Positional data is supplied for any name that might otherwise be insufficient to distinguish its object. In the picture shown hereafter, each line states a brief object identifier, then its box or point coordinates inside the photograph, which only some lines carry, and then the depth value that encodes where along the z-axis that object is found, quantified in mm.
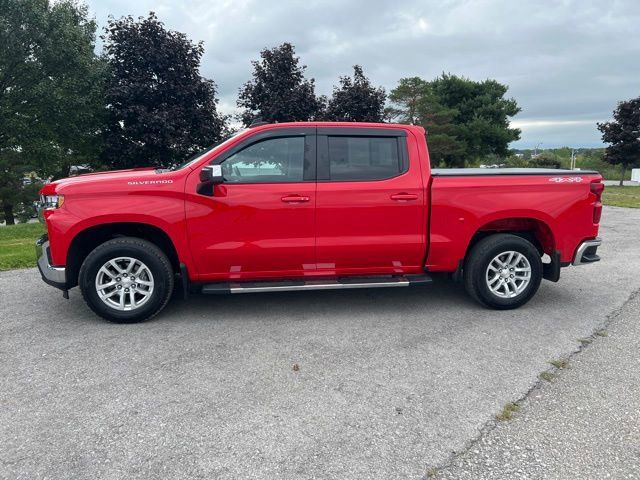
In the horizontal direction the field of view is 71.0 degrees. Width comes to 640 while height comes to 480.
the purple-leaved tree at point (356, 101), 15953
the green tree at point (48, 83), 13805
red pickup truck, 4238
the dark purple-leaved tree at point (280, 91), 14766
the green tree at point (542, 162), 39672
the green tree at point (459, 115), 32906
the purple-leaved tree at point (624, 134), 28703
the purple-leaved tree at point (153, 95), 13031
